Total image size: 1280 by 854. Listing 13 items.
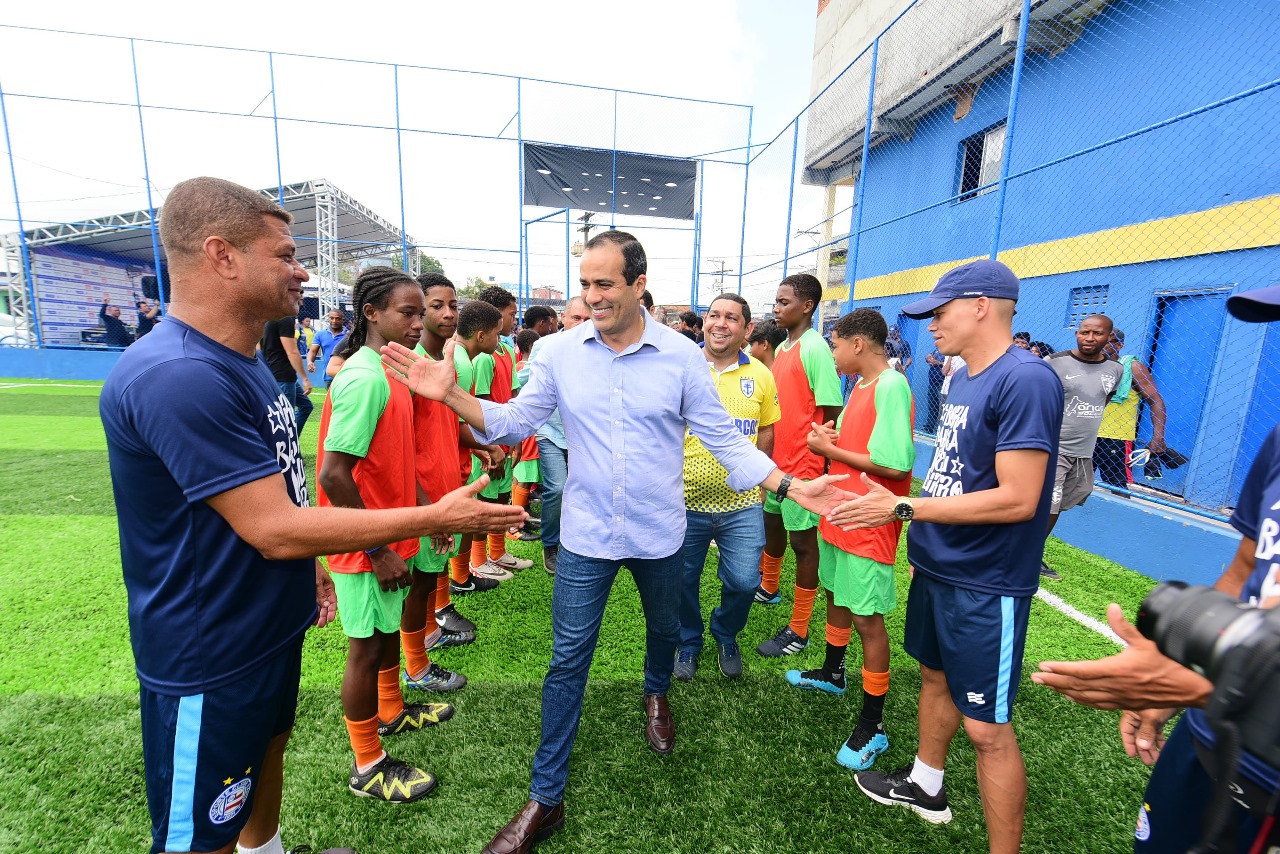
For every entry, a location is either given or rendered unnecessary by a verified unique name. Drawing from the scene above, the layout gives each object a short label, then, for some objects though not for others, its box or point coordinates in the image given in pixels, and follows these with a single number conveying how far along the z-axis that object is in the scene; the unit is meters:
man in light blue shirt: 2.29
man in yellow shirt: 3.30
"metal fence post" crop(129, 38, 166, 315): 14.03
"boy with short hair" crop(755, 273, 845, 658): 3.88
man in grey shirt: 4.95
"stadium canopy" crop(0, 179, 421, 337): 15.33
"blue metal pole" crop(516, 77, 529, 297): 14.66
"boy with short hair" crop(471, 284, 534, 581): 4.61
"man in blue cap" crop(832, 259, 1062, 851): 1.92
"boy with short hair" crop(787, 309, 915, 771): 2.82
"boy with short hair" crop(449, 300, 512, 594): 4.12
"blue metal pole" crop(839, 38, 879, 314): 8.27
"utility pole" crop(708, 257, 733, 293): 16.07
